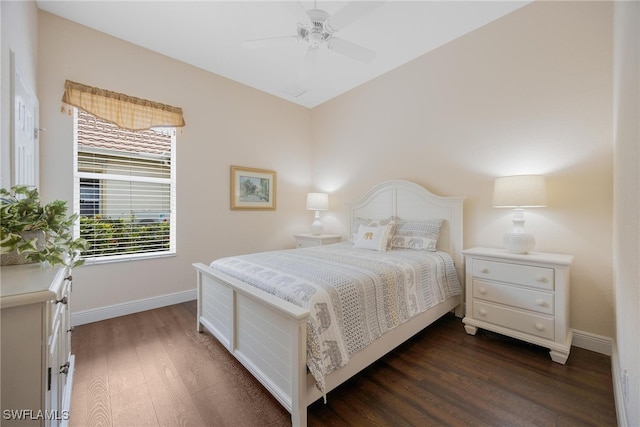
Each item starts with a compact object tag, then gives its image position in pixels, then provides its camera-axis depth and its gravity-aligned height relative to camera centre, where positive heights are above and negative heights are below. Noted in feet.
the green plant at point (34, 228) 3.49 -0.24
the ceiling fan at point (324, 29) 5.74 +4.42
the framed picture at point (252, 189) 11.90 +1.08
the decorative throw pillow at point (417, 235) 8.92 -0.81
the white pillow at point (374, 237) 9.11 -0.92
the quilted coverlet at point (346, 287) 4.59 -1.62
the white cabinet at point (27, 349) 2.53 -1.39
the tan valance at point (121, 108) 8.20 +3.52
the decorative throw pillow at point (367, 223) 10.11 -0.43
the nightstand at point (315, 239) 12.44 -1.34
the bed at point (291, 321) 4.35 -2.40
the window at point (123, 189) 8.59 +0.79
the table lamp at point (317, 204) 13.19 +0.38
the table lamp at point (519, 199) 6.75 +0.35
